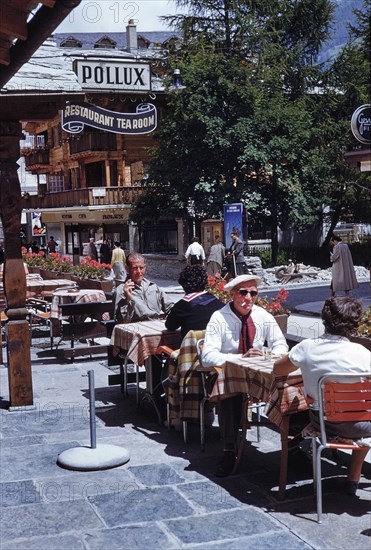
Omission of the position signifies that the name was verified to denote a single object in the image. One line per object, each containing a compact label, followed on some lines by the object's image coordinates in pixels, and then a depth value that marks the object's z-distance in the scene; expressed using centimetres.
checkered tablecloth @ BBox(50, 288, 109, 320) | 1291
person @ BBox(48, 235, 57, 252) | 4397
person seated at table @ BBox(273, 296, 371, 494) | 518
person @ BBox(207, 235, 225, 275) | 2469
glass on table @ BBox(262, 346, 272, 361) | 622
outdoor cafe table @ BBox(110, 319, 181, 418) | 781
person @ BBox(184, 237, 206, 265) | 2406
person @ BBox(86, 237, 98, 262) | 3562
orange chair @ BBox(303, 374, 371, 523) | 508
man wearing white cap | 622
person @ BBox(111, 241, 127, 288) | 1782
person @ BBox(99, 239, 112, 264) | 3831
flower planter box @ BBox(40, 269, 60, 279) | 1920
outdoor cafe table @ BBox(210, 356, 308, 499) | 559
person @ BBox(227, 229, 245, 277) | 2492
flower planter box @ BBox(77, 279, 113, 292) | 1557
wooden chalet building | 3572
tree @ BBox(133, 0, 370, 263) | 3145
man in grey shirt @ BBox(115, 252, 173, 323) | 890
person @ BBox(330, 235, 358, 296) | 1728
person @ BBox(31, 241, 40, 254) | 4194
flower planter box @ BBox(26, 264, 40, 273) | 2147
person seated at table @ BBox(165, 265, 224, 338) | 732
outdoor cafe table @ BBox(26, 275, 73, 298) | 1555
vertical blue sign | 2683
